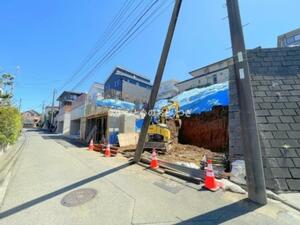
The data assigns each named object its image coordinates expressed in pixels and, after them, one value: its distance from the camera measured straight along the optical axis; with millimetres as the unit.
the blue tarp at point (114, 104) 18547
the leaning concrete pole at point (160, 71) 7061
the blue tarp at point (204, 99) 14195
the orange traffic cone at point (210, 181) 4984
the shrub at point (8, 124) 10773
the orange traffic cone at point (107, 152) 11095
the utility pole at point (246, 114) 4055
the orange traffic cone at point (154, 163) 7583
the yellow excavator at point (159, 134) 11734
